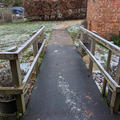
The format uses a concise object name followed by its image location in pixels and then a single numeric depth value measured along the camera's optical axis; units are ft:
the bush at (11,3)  62.52
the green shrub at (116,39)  17.93
